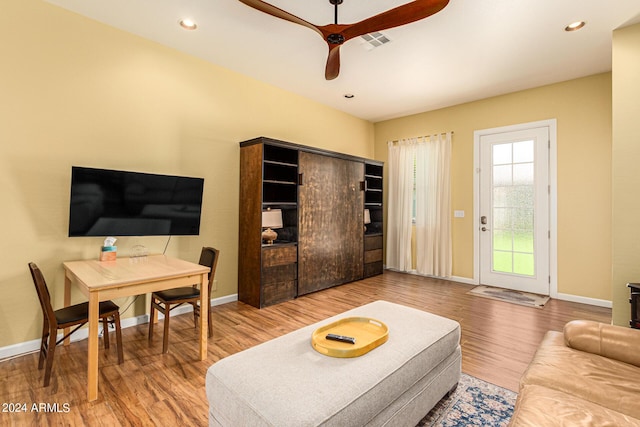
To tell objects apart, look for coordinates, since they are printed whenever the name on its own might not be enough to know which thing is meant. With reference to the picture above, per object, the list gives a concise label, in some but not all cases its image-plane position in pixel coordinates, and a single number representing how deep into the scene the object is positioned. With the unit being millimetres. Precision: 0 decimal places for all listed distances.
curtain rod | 5239
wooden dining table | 1951
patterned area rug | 1732
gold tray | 1529
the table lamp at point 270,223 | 3854
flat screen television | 2604
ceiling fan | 2006
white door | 4275
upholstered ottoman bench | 1179
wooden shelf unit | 3732
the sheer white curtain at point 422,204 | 5145
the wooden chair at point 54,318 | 1975
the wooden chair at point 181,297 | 2576
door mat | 3945
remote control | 1638
